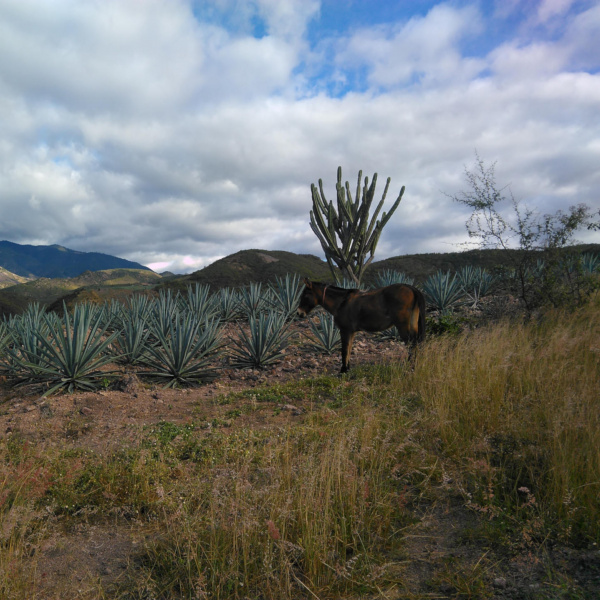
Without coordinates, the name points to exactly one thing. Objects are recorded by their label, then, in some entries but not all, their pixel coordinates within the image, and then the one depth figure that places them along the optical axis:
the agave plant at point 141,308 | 9.73
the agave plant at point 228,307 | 12.21
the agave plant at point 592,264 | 13.52
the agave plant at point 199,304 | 11.16
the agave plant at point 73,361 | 6.34
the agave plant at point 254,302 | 11.98
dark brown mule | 6.52
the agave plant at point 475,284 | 13.13
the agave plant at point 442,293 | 11.67
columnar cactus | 14.41
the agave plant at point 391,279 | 13.91
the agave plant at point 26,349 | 6.83
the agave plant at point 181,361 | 7.04
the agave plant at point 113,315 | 9.87
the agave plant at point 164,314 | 9.13
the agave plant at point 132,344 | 7.92
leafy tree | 8.96
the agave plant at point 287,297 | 11.99
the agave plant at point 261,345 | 7.90
